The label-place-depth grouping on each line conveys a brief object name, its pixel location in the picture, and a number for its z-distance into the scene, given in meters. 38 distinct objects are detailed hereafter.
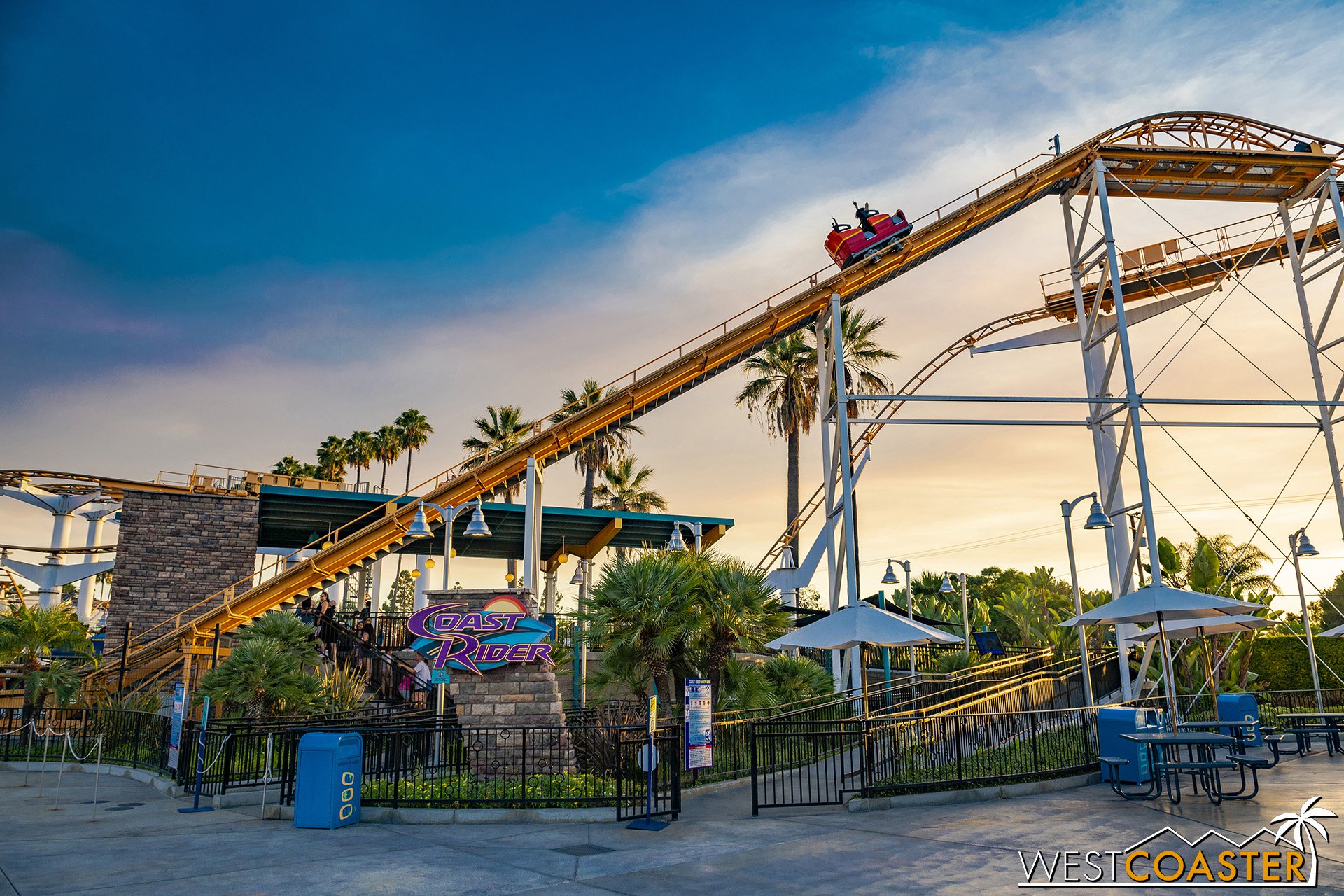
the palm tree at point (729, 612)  18.81
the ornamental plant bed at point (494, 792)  11.63
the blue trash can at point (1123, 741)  12.67
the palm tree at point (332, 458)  56.69
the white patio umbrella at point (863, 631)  14.65
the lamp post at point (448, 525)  17.89
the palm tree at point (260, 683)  17.34
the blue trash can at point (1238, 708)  15.16
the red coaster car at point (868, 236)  26.23
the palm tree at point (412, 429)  60.25
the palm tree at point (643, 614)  17.84
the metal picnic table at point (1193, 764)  10.81
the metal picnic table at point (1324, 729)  16.89
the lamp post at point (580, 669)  20.78
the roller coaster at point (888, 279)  24.22
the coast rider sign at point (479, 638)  14.63
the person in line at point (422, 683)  22.25
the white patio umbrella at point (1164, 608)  13.75
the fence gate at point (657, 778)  11.45
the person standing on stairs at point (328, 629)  25.81
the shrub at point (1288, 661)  30.95
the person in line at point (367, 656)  24.75
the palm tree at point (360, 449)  57.50
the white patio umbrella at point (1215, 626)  15.66
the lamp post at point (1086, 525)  17.75
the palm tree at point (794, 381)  41.78
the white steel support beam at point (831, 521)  23.81
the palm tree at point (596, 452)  50.41
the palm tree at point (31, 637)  25.17
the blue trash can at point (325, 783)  10.83
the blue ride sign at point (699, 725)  12.21
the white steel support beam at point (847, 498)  19.64
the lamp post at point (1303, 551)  21.66
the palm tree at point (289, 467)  56.38
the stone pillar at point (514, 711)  14.13
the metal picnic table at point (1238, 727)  12.33
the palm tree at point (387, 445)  58.06
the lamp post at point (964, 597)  29.41
